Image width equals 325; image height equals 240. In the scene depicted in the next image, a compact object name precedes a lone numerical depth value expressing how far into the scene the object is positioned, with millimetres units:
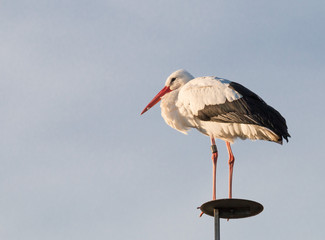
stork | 24437
